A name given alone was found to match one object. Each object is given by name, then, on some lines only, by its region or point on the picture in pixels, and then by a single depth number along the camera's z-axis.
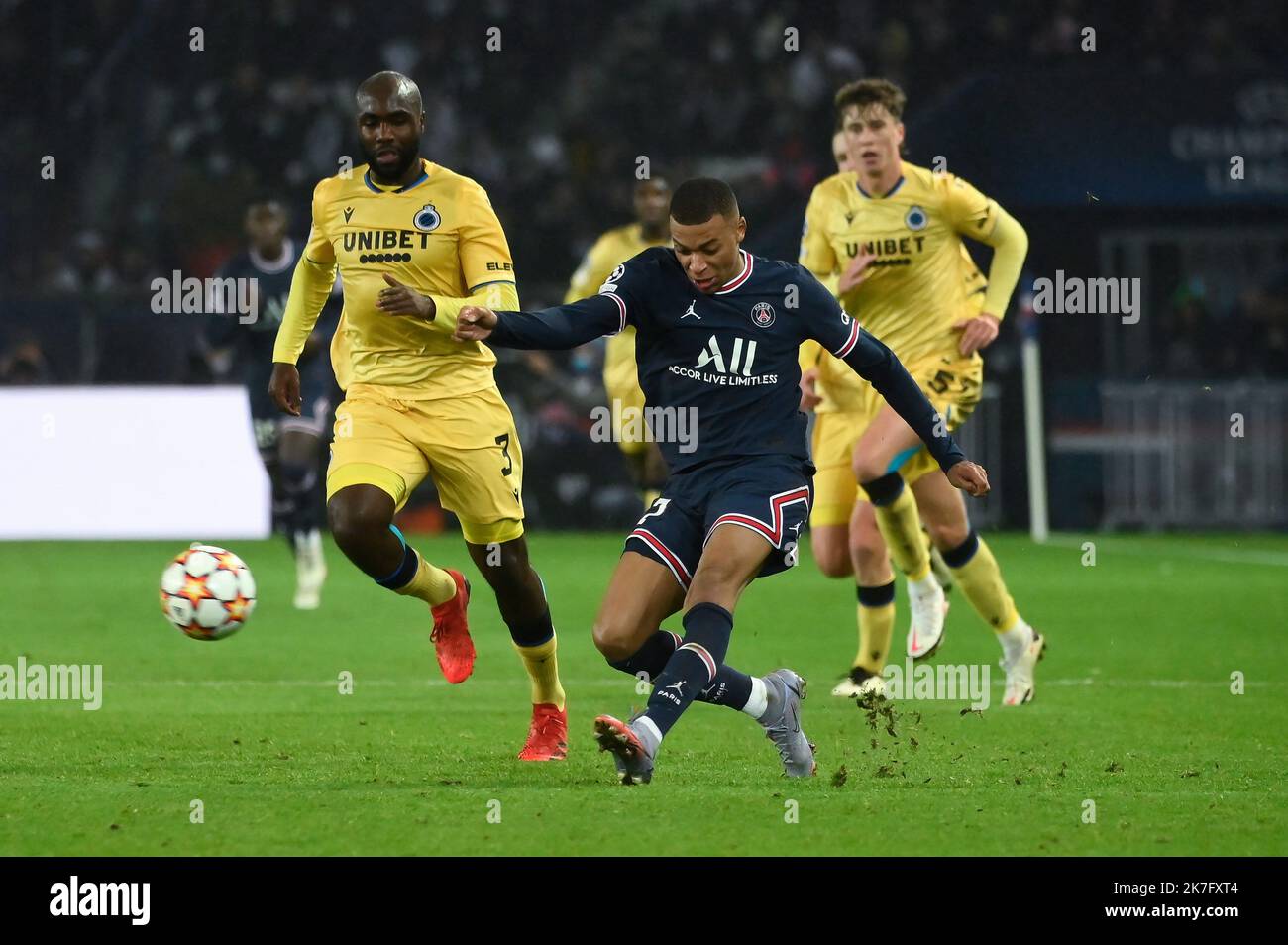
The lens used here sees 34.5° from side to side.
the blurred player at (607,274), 13.23
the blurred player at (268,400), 12.62
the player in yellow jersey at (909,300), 8.70
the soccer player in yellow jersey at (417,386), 7.15
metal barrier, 19.47
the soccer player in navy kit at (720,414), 6.34
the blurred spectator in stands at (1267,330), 19.95
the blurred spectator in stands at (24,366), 17.81
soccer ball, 7.68
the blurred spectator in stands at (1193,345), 20.02
